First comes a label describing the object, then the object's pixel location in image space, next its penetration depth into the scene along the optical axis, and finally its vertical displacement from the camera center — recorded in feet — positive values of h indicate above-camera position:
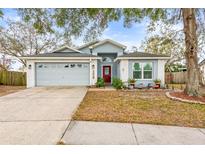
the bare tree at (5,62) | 62.65 +6.43
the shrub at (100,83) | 37.62 -2.43
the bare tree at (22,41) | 59.54 +16.55
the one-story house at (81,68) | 37.05 +2.03
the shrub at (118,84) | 34.96 -2.56
